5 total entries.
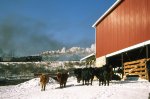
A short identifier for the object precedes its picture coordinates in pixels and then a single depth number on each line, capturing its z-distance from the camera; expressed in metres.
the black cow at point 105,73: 19.66
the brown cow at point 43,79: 22.73
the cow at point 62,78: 22.62
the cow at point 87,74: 21.53
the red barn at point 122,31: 21.45
